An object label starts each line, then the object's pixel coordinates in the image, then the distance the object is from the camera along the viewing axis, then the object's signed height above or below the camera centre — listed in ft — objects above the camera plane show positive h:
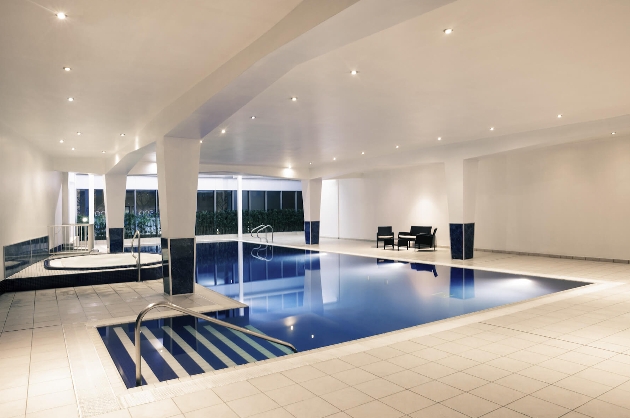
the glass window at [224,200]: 80.74 +3.44
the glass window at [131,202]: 74.90 +3.10
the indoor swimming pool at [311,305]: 16.43 -4.95
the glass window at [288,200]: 86.63 +3.49
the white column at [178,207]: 24.84 +0.71
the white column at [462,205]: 40.29 +0.88
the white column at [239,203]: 75.36 +2.65
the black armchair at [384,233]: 54.02 -2.20
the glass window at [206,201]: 79.36 +3.26
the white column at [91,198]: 63.00 +3.32
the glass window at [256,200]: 83.30 +3.46
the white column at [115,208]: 47.42 +1.35
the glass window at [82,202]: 70.50 +3.07
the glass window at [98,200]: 71.00 +3.37
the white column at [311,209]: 61.31 +1.12
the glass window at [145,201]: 75.31 +3.26
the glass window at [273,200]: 85.05 +3.47
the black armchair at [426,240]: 48.65 -2.84
